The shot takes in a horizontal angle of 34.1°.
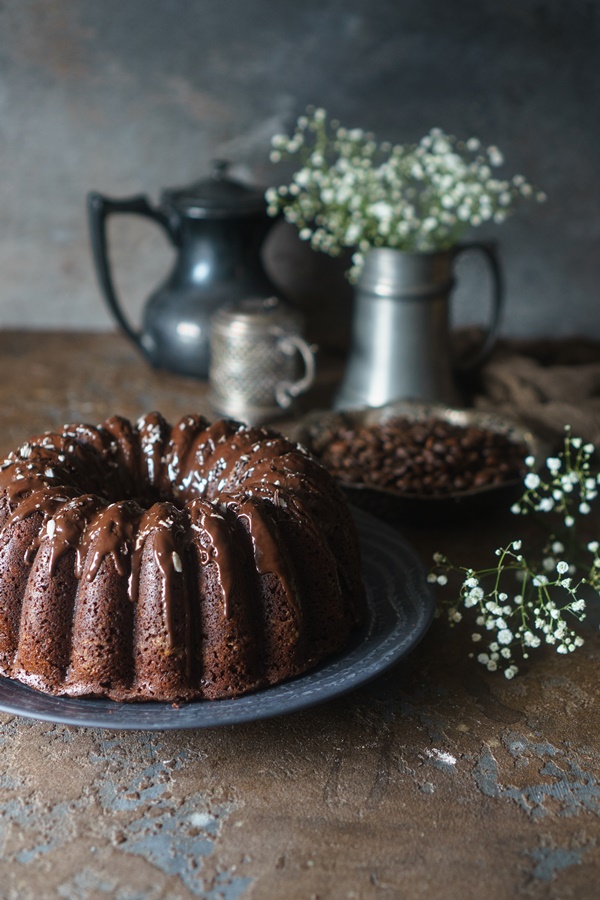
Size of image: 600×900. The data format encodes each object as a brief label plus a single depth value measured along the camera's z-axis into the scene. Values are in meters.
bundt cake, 1.08
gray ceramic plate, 1.02
